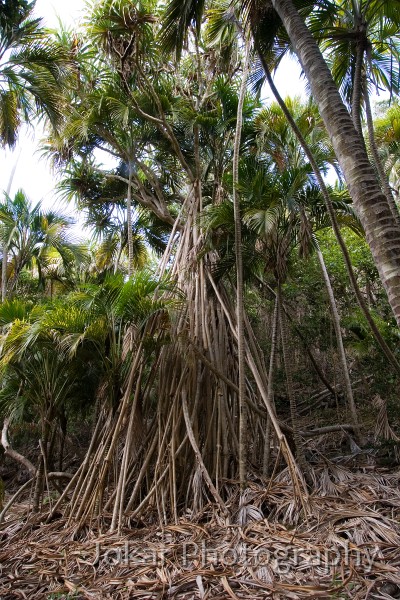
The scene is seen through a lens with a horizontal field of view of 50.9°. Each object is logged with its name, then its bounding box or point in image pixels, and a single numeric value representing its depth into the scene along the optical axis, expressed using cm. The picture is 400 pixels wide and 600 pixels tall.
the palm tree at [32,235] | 771
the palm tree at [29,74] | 508
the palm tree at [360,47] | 415
